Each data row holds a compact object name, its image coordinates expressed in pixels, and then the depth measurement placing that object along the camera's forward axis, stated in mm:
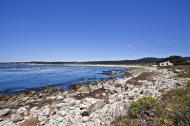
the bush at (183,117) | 3625
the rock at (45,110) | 5606
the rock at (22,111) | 6043
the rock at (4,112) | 6109
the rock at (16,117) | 5364
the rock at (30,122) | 4867
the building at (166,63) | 44047
